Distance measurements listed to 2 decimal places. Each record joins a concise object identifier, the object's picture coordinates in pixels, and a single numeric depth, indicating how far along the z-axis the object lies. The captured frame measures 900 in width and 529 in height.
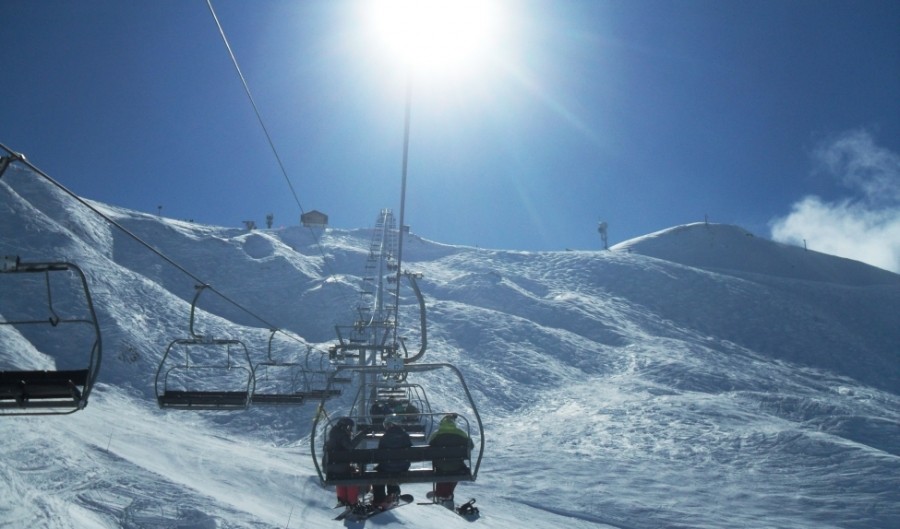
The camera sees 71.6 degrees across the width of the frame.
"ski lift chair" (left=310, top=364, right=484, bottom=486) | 7.51
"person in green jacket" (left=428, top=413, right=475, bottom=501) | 7.76
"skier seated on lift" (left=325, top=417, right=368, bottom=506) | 7.55
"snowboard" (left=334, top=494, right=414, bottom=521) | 9.63
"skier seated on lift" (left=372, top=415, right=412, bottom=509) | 7.62
